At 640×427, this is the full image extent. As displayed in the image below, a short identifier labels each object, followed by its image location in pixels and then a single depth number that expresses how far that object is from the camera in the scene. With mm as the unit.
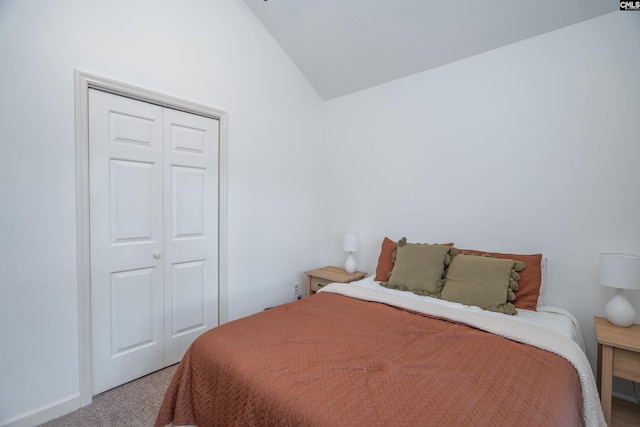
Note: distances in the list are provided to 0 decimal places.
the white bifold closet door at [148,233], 1873
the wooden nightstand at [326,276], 2807
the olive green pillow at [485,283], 1805
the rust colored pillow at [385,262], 2432
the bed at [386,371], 927
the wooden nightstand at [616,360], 1456
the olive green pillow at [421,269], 2088
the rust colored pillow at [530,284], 1818
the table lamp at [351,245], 2922
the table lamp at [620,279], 1588
